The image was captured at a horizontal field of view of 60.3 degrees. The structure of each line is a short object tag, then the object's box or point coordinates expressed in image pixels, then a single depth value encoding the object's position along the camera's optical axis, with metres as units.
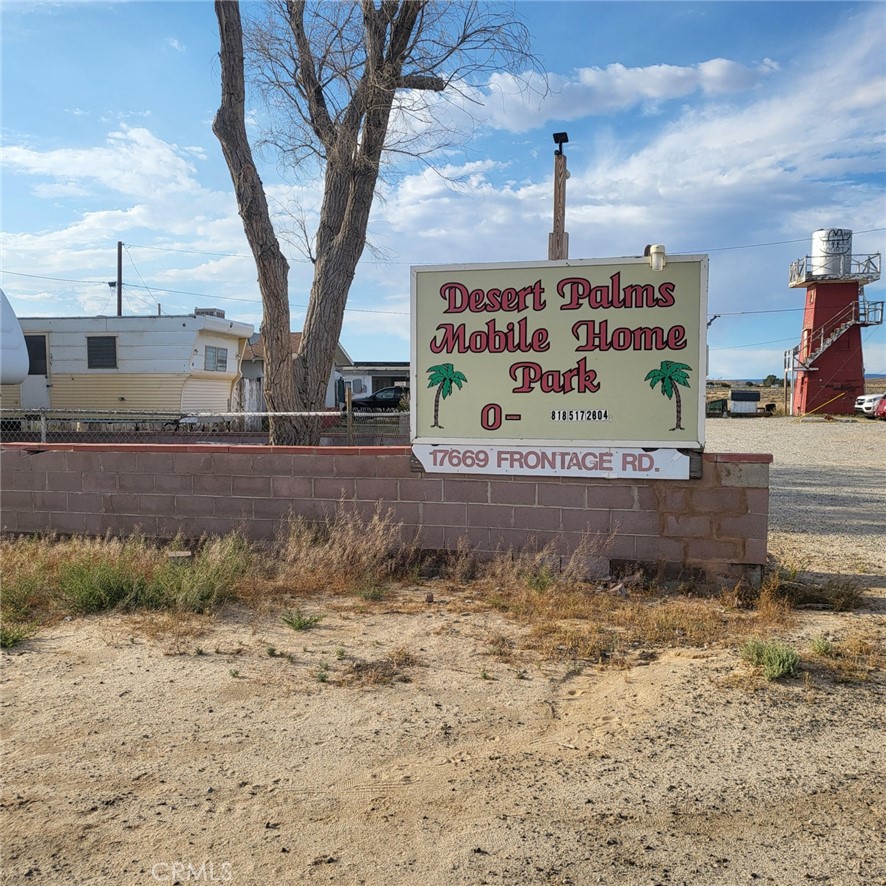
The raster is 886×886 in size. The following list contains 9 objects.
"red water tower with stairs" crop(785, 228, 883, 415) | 44.25
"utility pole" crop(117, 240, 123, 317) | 40.53
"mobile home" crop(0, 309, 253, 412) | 18.38
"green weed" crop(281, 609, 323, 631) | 5.48
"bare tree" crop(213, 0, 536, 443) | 10.51
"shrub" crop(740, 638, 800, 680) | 4.50
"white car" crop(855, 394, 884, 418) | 40.61
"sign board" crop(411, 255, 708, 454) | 6.60
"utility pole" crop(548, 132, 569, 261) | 10.93
